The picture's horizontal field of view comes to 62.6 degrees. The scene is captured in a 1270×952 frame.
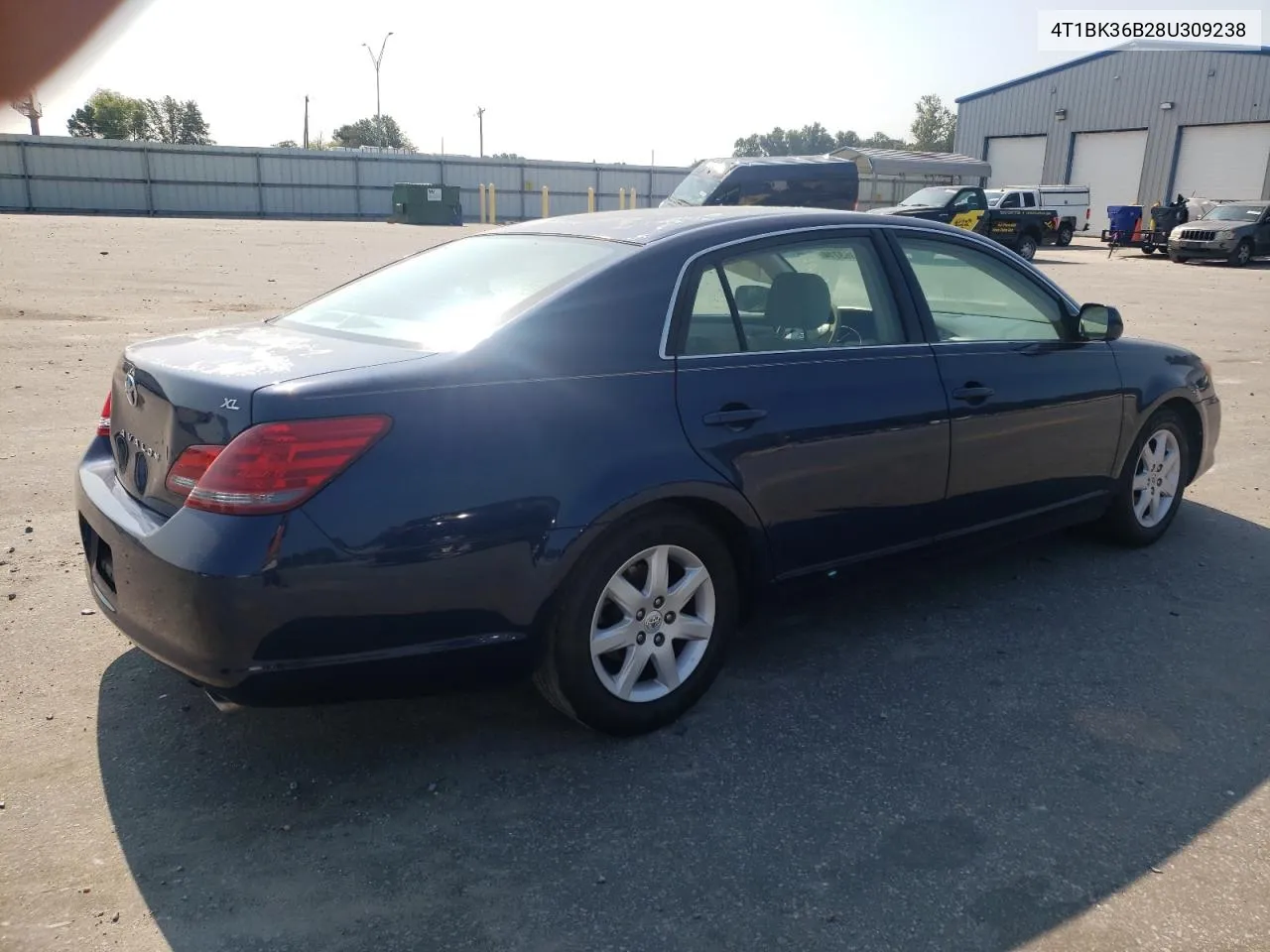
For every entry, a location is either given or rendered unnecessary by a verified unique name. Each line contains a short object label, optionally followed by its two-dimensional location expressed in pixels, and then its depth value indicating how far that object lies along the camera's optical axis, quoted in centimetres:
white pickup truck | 3173
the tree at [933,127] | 11775
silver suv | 2680
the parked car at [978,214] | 2677
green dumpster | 4097
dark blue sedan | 266
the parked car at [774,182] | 2156
